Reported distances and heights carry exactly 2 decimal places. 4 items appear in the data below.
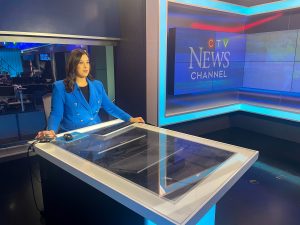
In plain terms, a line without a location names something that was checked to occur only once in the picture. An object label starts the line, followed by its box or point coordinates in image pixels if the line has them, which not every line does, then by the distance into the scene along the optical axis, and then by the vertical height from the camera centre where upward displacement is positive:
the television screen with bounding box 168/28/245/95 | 3.51 +0.03
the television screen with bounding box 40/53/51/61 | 4.45 +0.11
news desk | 0.88 -0.48
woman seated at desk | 1.90 -0.28
